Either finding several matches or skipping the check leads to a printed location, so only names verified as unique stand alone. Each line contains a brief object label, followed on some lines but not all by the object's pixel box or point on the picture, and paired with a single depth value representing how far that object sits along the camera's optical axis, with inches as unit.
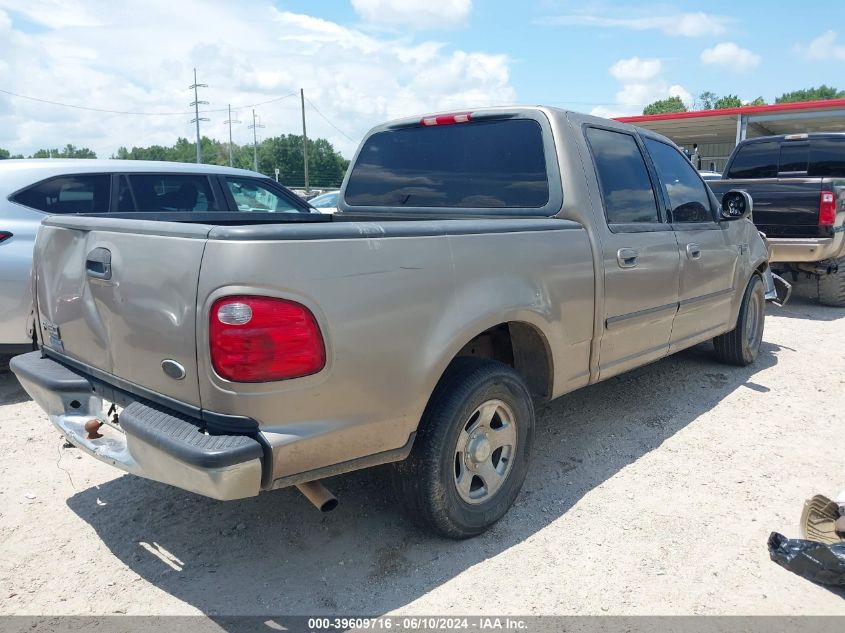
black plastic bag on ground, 107.0
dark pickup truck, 304.8
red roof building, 781.9
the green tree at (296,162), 3993.6
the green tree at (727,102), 3605.8
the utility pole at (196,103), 2597.7
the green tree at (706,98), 4035.4
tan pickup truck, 88.8
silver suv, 187.6
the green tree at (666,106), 3525.1
